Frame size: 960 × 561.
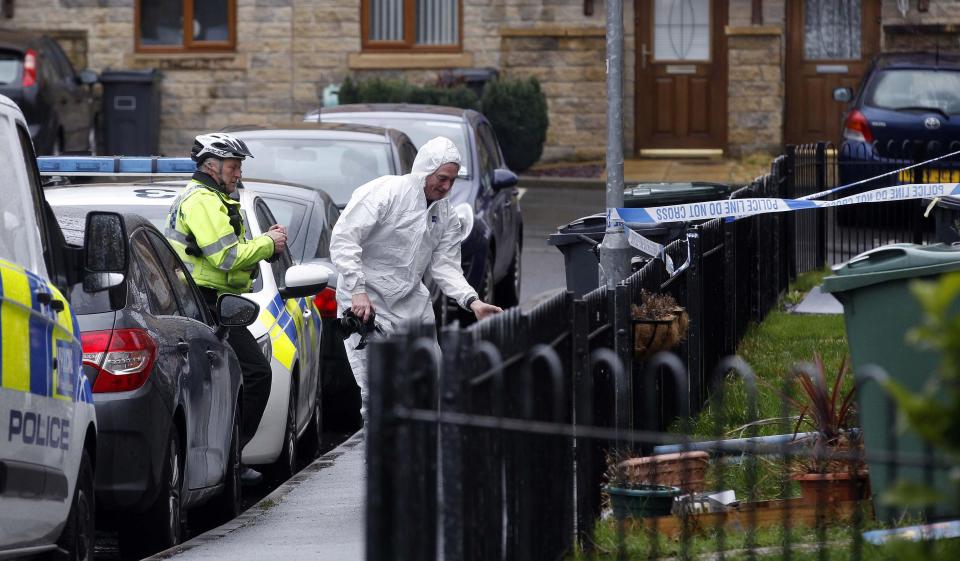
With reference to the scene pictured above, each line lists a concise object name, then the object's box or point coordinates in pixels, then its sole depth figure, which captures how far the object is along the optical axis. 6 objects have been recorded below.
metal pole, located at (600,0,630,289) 21.20
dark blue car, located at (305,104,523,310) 26.58
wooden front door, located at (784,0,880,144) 50.28
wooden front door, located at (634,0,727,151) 50.87
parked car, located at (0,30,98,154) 41.34
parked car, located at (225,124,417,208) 25.08
